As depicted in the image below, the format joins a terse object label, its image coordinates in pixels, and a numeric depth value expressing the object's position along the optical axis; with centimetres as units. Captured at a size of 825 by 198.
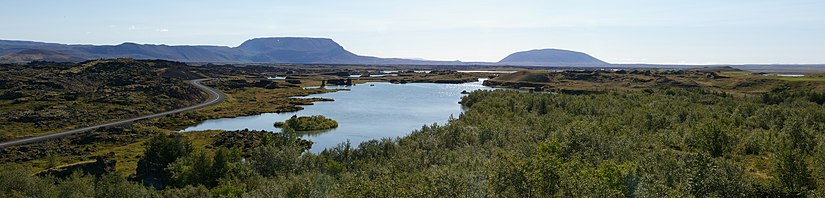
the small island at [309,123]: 10875
